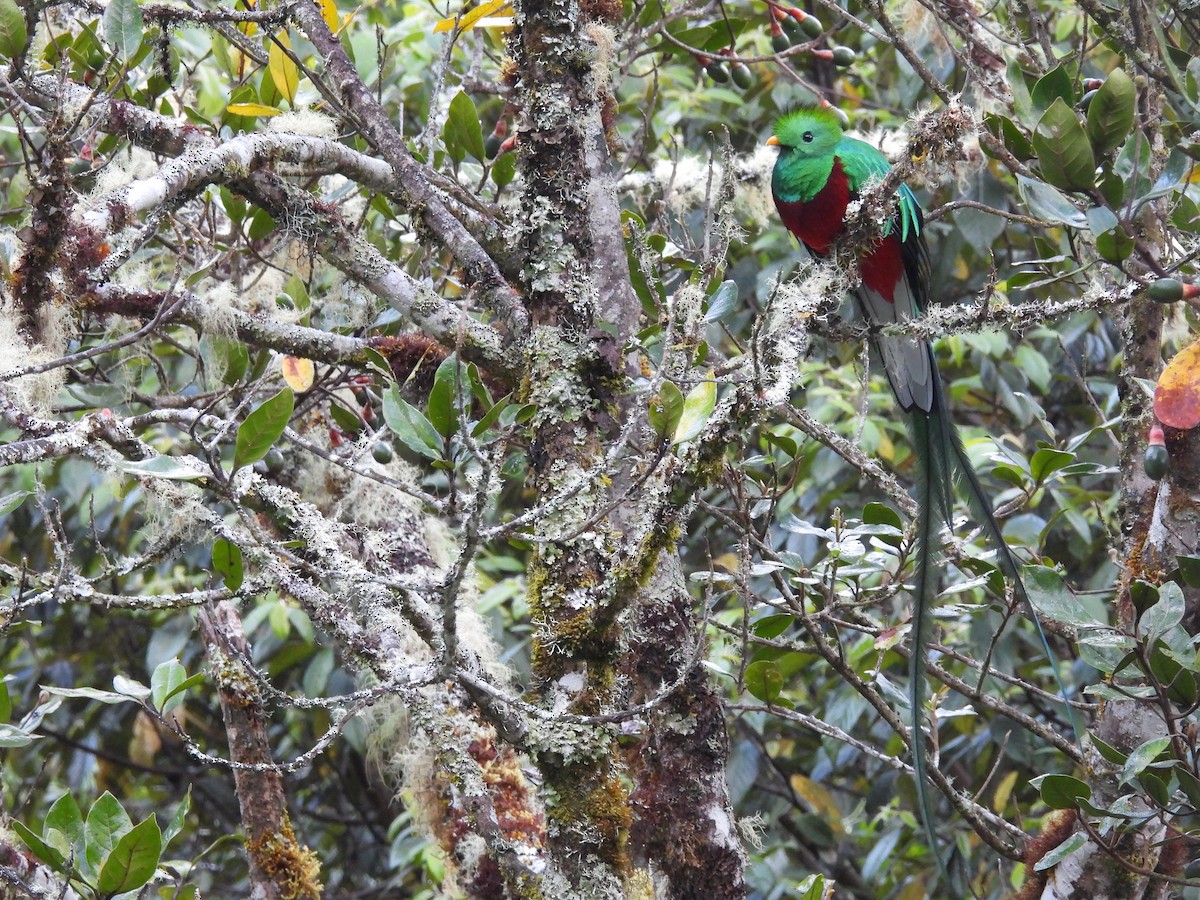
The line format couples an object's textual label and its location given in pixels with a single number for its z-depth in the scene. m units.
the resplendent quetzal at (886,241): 9.59
